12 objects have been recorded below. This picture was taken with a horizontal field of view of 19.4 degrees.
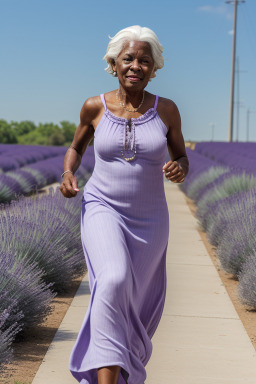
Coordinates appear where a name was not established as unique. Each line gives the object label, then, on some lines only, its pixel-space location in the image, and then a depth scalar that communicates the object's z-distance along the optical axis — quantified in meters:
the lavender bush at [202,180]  17.73
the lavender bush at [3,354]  4.03
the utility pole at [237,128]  84.41
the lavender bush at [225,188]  13.40
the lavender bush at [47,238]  6.61
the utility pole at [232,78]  46.72
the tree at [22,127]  144.38
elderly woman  3.41
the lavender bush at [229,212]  9.12
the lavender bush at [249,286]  6.67
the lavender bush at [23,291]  5.11
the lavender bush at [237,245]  8.06
